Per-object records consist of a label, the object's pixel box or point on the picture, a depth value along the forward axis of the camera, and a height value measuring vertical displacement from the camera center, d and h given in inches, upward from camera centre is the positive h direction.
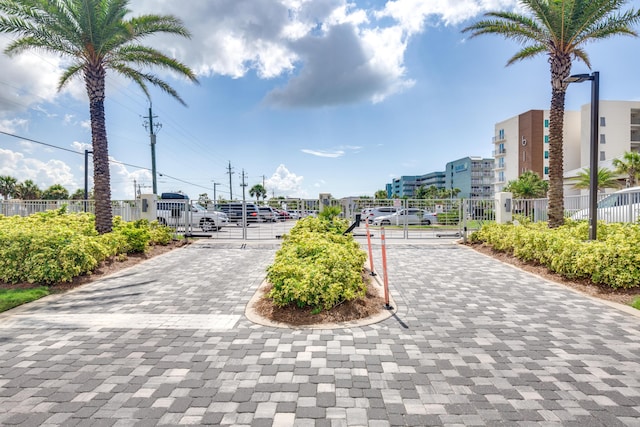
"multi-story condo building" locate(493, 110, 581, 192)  2105.1 +398.2
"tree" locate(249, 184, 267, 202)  3725.4 +174.8
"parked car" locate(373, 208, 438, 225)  693.8 -26.2
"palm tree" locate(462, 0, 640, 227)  442.0 +239.6
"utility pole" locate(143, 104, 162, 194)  1158.6 +236.9
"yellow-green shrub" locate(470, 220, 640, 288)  273.0 -47.0
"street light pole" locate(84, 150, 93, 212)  1314.0 +154.7
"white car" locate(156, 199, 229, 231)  617.3 -8.8
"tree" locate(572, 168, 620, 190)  1159.0 +75.2
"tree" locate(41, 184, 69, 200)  2296.9 +123.2
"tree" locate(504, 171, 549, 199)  1455.5 +69.2
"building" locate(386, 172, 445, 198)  4990.2 +360.0
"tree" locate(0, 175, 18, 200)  1962.4 +145.1
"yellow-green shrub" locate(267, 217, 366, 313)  210.4 -46.6
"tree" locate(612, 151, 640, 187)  1108.5 +113.9
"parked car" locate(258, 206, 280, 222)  721.6 -18.6
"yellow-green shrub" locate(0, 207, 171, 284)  289.6 -39.3
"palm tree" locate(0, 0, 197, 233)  438.3 +240.2
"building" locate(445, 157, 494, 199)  4052.7 +323.5
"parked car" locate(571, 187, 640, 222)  478.6 -8.8
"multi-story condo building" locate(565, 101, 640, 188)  1844.2 +405.5
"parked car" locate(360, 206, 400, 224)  780.5 -15.2
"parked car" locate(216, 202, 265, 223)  666.2 -9.7
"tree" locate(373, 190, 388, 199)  4055.6 +134.5
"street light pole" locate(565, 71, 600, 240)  350.0 +63.8
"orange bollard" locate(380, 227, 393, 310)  229.6 -64.0
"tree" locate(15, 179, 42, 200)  2001.7 +121.5
